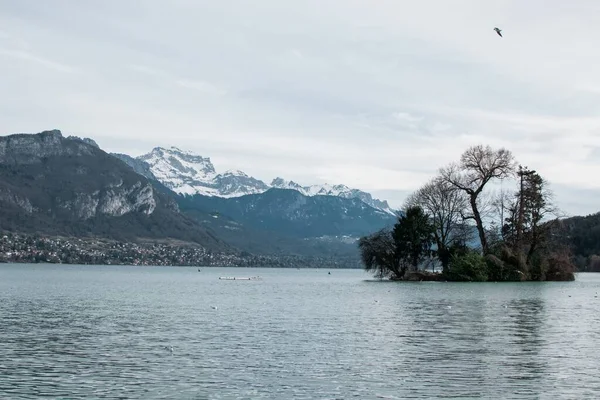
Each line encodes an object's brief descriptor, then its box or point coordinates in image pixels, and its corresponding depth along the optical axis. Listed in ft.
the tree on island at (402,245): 371.35
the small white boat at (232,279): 551.59
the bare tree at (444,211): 371.15
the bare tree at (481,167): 350.56
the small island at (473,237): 358.43
